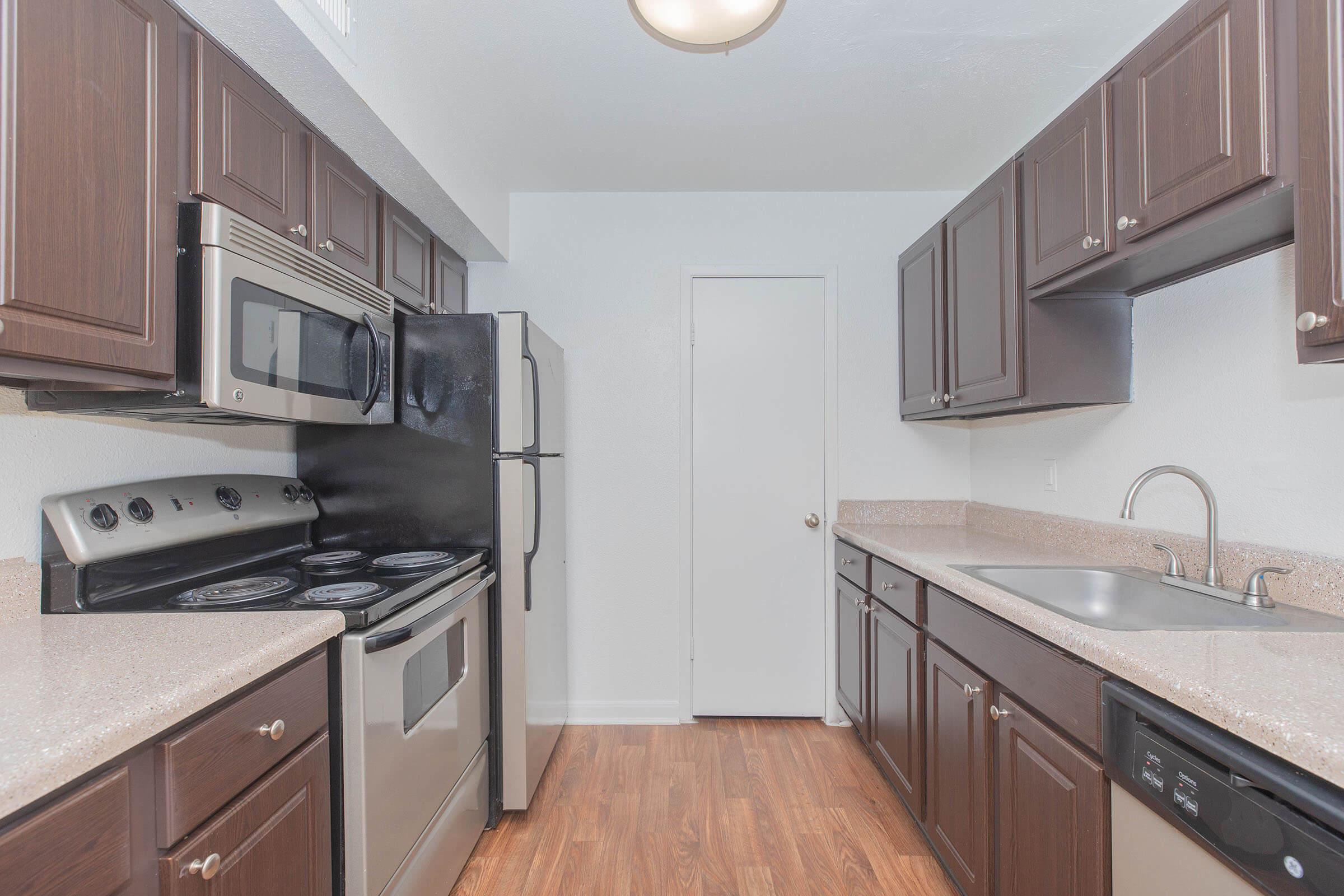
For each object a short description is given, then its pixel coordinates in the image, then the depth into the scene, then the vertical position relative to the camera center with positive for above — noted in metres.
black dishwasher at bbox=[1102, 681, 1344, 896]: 0.68 -0.45
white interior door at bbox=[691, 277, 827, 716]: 2.86 -0.26
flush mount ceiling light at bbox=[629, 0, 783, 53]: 1.26 +0.92
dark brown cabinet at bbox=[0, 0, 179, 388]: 0.93 +0.44
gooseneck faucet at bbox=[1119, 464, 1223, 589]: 1.41 -0.13
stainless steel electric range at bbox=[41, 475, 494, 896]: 1.27 -0.35
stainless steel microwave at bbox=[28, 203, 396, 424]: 1.23 +0.27
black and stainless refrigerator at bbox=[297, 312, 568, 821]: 1.99 -0.06
